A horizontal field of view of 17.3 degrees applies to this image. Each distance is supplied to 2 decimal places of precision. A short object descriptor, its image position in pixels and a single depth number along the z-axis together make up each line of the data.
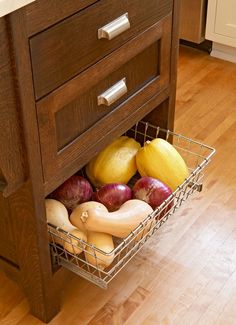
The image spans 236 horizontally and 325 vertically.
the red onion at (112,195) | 1.85
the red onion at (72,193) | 1.87
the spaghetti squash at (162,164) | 1.91
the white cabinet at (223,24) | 2.75
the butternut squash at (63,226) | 1.76
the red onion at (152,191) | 1.85
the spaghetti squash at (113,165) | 1.93
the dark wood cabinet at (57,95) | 1.48
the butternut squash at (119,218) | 1.74
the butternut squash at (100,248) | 1.75
